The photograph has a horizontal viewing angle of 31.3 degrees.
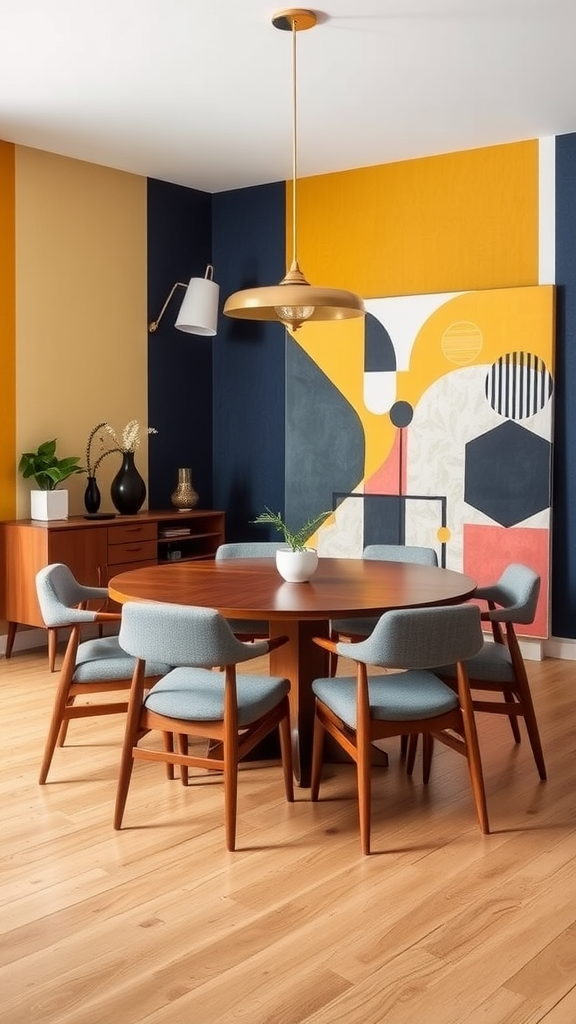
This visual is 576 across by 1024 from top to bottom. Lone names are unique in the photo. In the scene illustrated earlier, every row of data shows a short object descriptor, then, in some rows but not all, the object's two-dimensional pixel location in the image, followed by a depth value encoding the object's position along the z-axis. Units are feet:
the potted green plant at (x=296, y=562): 12.57
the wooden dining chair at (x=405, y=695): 10.12
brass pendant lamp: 11.76
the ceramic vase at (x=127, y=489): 20.34
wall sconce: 21.40
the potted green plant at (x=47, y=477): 18.95
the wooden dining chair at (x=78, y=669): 11.86
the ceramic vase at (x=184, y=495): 21.68
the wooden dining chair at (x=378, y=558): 13.85
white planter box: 18.90
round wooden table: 10.87
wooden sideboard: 18.16
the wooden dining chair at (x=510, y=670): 12.10
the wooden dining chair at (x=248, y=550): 15.42
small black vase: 19.83
